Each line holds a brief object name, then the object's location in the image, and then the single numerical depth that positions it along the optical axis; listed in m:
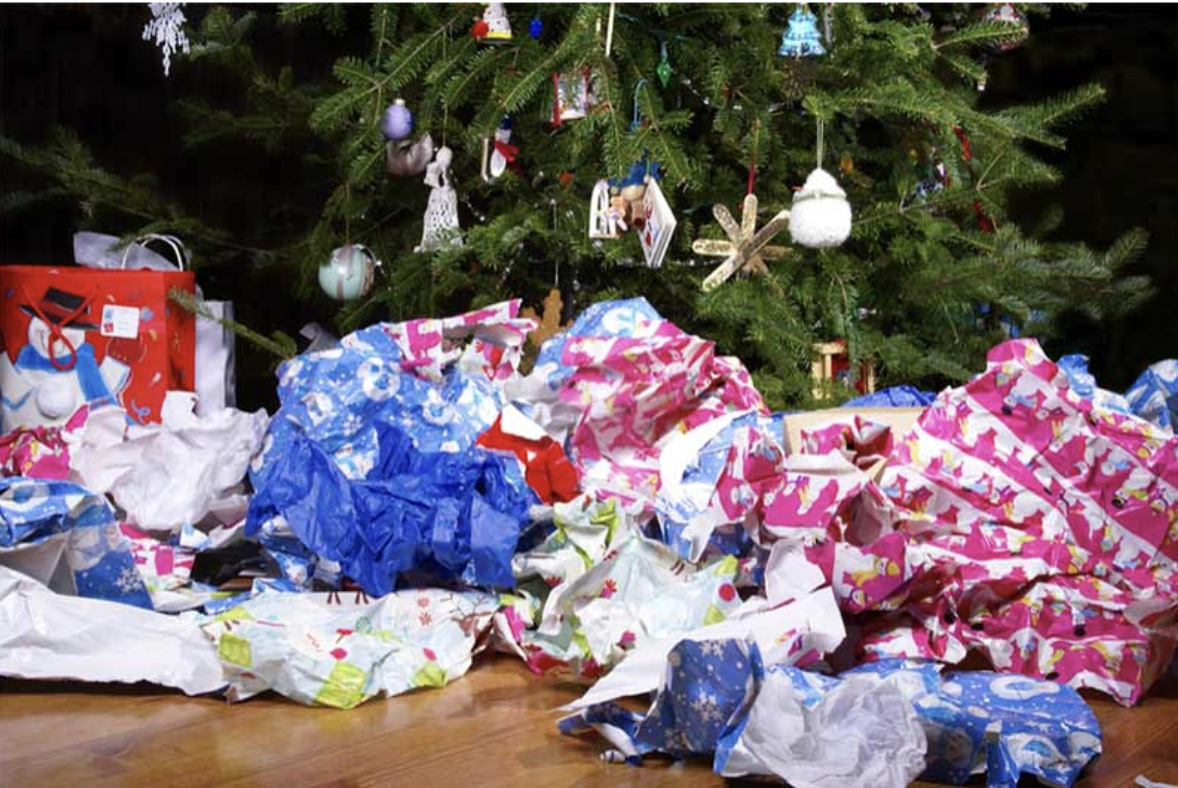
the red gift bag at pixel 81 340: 2.53
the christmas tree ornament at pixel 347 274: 2.63
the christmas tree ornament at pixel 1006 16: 2.68
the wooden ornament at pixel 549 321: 2.48
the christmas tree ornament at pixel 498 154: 2.53
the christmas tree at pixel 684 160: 2.42
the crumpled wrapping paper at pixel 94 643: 1.65
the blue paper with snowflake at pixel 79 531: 1.77
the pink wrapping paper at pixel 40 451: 2.23
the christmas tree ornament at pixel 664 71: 2.42
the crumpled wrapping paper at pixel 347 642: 1.63
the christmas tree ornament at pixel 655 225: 2.32
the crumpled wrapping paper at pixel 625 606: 1.71
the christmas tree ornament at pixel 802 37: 2.30
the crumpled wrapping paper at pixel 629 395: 2.14
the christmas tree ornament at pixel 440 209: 2.52
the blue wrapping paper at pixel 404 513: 1.90
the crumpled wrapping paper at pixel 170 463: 2.21
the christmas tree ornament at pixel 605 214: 2.40
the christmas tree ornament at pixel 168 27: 2.61
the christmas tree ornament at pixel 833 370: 2.48
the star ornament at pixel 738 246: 2.44
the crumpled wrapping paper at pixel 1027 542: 1.70
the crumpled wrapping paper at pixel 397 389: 2.13
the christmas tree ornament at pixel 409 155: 2.57
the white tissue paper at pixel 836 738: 1.37
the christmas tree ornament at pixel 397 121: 2.49
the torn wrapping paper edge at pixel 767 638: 1.54
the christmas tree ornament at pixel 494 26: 2.41
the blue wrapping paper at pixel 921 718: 1.41
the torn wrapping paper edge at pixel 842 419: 2.07
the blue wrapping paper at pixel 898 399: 2.31
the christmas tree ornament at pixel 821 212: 2.30
